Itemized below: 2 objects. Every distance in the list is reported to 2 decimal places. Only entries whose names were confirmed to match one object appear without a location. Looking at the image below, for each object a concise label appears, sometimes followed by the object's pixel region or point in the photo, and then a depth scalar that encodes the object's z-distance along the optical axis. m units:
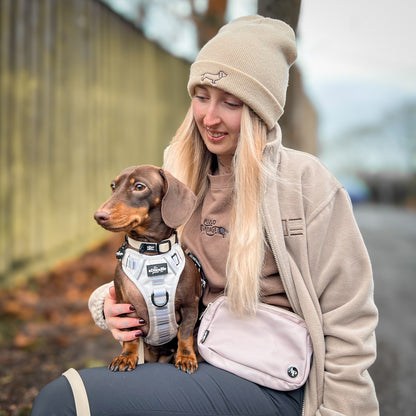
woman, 1.88
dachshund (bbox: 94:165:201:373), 1.93
